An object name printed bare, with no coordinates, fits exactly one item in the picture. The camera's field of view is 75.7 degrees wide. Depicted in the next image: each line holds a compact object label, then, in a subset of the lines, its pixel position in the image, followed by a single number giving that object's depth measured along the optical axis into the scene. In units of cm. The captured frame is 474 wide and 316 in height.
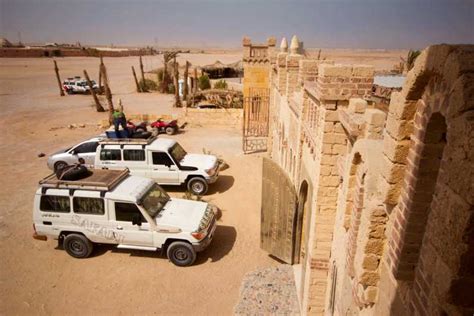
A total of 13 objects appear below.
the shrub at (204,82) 3086
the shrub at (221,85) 2993
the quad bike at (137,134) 1280
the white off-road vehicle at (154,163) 1045
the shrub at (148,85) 3431
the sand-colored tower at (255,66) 1608
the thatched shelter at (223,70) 4115
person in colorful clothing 1241
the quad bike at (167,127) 1794
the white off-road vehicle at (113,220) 709
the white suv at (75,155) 1155
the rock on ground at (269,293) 619
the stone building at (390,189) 149
